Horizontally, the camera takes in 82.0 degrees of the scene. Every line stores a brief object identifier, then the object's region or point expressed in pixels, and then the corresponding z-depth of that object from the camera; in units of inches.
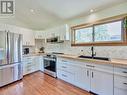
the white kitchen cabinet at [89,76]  66.5
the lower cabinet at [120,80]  58.2
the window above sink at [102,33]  80.6
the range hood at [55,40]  129.0
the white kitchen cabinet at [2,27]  97.7
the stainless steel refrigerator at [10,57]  88.7
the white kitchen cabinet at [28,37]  132.3
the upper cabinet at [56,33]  118.6
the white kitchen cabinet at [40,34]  152.2
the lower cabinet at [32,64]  122.7
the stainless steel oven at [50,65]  118.9
